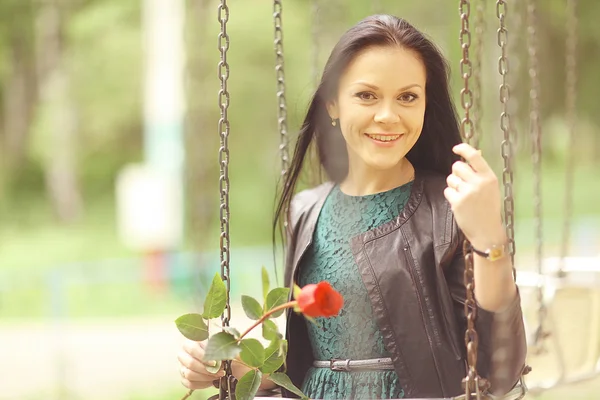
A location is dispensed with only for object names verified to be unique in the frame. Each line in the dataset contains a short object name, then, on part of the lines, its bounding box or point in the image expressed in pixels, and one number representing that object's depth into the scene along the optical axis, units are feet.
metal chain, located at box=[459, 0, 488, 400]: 4.32
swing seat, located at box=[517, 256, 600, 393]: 9.99
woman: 4.59
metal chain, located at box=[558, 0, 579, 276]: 9.60
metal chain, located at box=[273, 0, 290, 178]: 6.23
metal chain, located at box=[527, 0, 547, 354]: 8.34
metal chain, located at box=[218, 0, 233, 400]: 4.69
